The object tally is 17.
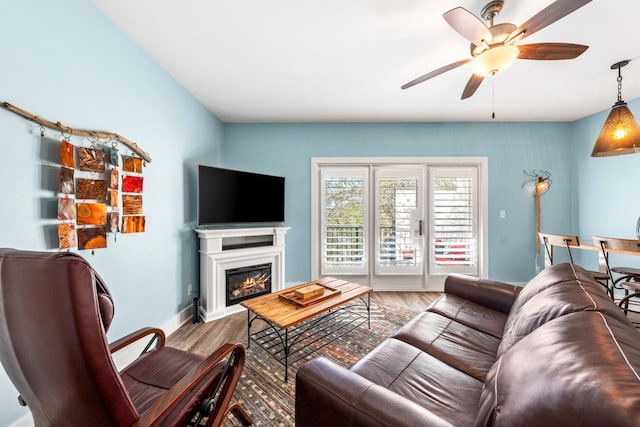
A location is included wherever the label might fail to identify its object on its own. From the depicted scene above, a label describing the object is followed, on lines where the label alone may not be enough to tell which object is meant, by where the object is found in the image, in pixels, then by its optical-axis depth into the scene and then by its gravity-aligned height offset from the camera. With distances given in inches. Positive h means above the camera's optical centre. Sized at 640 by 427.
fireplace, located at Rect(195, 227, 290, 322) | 103.3 -20.7
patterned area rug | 57.2 -46.4
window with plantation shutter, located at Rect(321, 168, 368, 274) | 141.7 -4.8
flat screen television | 103.3 +7.9
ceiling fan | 49.7 +40.7
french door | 140.8 -5.4
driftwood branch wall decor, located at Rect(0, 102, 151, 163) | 47.6 +20.2
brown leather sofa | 20.5 -20.3
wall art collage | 56.0 +4.7
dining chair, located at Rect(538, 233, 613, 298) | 93.4 -12.2
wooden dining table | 84.3 -14.0
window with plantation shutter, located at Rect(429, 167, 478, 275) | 140.9 -0.2
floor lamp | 137.3 +16.2
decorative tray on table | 76.2 -27.6
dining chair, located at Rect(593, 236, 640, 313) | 78.9 -12.7
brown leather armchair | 26.6 -15.1
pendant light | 84.8 +28.9
